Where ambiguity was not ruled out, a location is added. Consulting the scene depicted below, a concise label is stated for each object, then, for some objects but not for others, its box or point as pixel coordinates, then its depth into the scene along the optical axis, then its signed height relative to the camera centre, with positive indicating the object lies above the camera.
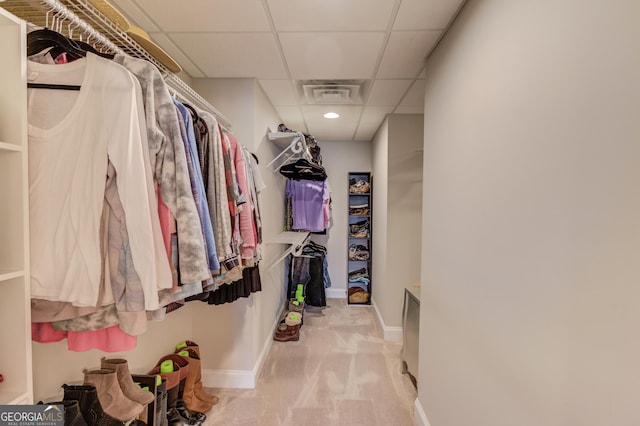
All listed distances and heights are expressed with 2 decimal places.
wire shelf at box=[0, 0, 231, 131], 0.93 +0.65
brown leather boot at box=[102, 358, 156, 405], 1.37 -0.81
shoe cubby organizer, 4.25 -0.28
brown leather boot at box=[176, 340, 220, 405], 2.04 -1.23
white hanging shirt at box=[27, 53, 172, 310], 0.86 +0.09
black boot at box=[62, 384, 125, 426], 1.19 -0.78
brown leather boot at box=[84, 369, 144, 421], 1.25 -0.81
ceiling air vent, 2.38 +0.98
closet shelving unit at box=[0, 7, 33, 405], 0.79 -0.03
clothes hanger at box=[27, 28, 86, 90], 0.90 +0.51
